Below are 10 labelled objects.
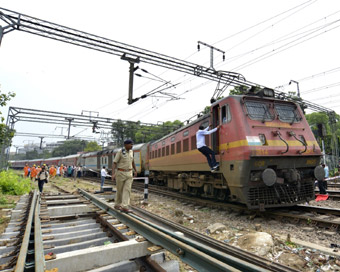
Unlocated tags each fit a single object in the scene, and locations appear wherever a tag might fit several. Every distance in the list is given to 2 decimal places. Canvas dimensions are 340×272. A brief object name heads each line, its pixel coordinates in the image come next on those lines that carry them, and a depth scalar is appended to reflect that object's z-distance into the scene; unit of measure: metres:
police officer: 5.38
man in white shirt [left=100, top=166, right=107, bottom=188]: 14.48
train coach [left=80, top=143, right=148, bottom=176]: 19.27
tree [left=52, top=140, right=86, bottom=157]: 80.71
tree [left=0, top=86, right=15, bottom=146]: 9.75
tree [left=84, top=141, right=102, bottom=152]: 73.03
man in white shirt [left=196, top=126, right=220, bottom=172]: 6.86
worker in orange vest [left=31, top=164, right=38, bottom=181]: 19.14
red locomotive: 5.83
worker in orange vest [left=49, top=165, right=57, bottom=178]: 23.05
